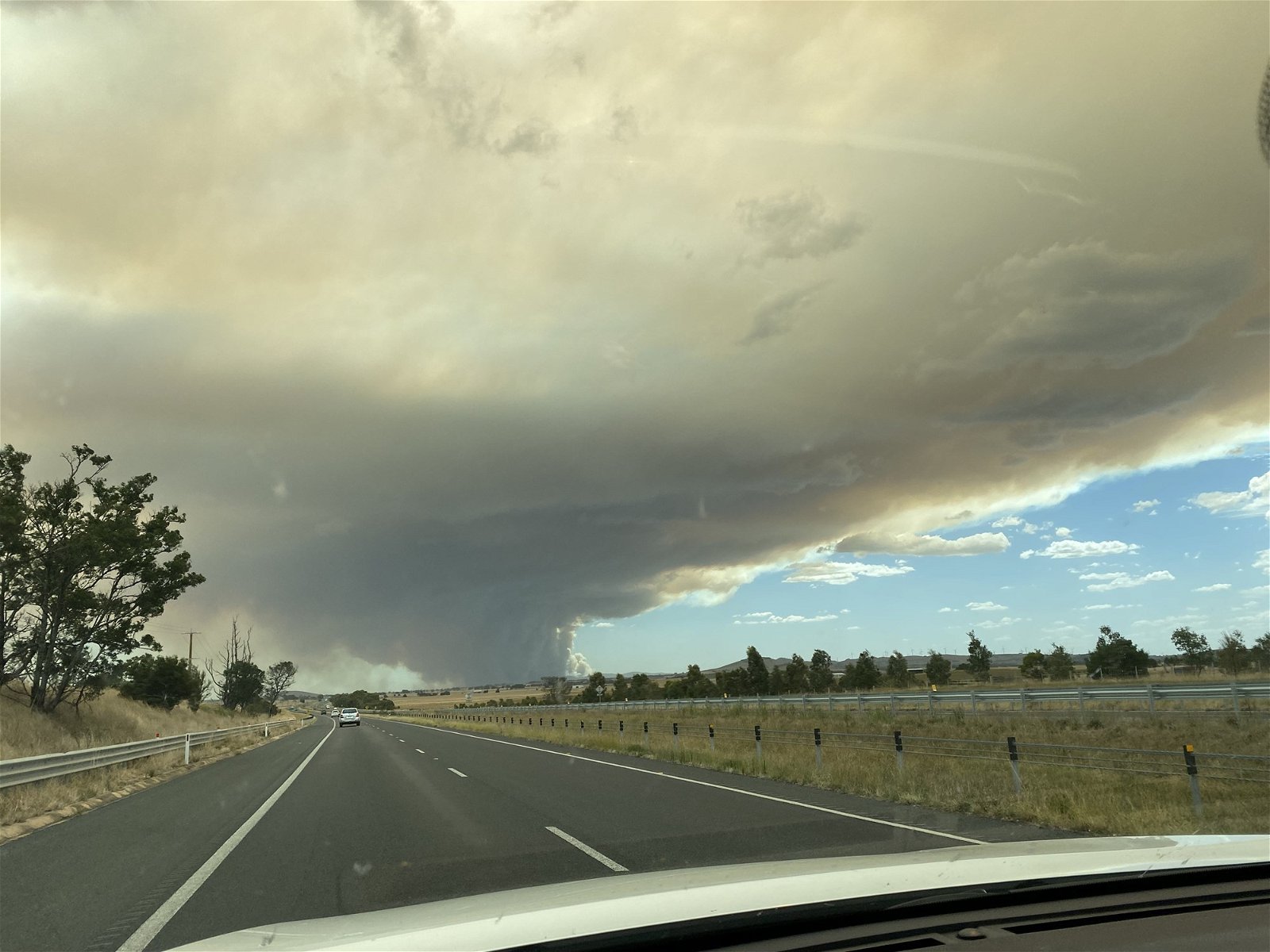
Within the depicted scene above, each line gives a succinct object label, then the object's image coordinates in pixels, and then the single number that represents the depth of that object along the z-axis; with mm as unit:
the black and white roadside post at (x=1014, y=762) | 12461
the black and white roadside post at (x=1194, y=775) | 10031
